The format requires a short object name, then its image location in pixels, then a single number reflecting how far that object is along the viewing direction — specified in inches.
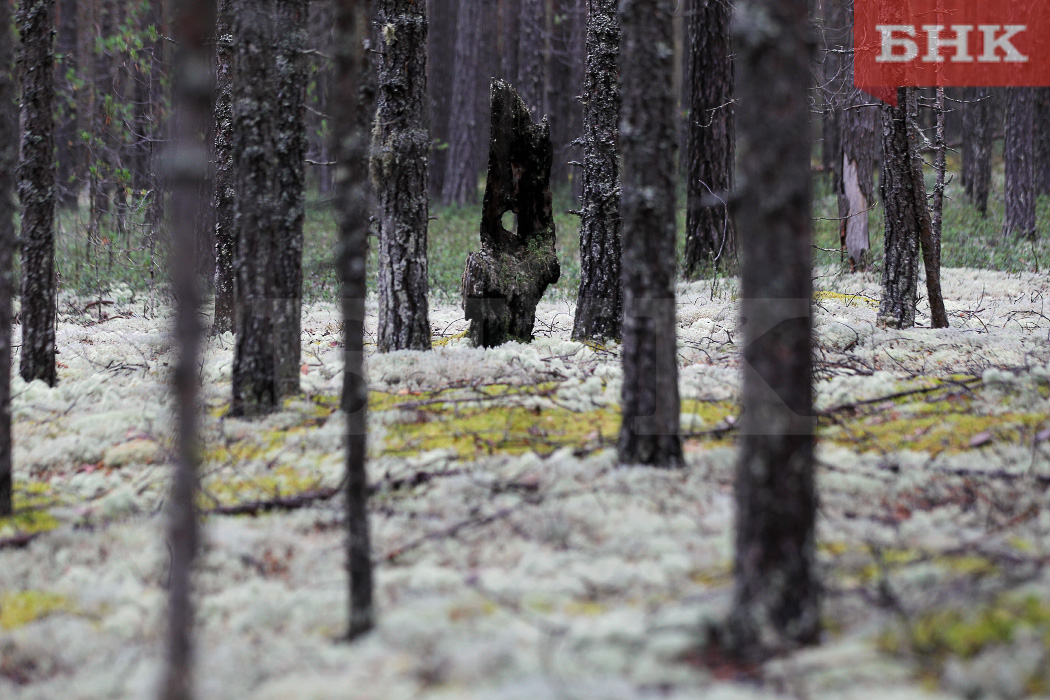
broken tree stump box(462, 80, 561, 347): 595.2
